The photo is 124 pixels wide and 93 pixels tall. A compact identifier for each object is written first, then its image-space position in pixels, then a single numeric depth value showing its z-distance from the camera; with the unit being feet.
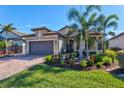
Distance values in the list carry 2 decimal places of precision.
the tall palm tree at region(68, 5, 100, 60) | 18.56
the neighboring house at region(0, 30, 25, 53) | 31.74
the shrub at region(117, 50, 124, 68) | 14.48
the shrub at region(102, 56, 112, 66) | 16.34
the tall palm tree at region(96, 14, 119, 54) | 18.86
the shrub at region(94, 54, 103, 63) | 16.61
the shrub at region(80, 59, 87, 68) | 15.34
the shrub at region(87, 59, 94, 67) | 15.54
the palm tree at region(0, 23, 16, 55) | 31.02
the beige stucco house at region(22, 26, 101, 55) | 25.02
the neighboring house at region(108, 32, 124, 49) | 27.48
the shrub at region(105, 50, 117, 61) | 18.27
